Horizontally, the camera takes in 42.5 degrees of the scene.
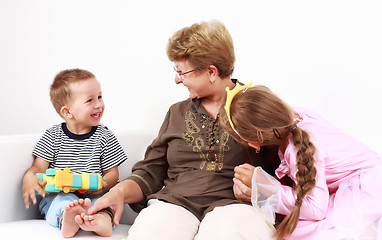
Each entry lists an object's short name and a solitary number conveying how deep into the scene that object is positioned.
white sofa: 1.35
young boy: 1.62
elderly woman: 1.39
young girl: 1.23
